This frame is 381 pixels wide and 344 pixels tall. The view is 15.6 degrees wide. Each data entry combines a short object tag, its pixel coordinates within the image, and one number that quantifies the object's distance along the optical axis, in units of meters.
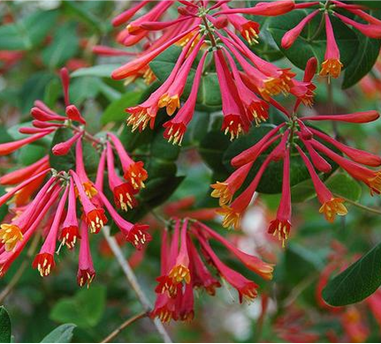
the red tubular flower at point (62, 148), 0.61
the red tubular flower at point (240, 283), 0.63
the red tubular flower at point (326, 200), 0.61
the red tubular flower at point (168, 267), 0.62
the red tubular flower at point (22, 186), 0.62
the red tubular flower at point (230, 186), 0.61
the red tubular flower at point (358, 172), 0.61
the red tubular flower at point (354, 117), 0.60
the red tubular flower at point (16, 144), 0.64
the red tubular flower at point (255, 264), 0.63
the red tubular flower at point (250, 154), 0.60
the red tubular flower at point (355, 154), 0.60
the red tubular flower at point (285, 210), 0.61
